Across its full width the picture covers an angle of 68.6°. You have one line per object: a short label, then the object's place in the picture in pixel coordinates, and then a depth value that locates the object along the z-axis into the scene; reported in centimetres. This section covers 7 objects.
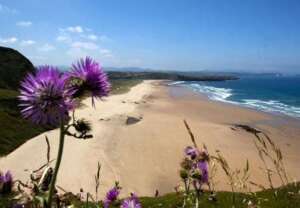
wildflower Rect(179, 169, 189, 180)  228
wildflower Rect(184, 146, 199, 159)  227
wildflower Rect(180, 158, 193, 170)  231
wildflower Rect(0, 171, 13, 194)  153
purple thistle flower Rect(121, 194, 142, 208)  166
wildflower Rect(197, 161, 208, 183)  213
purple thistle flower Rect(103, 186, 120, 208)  194
